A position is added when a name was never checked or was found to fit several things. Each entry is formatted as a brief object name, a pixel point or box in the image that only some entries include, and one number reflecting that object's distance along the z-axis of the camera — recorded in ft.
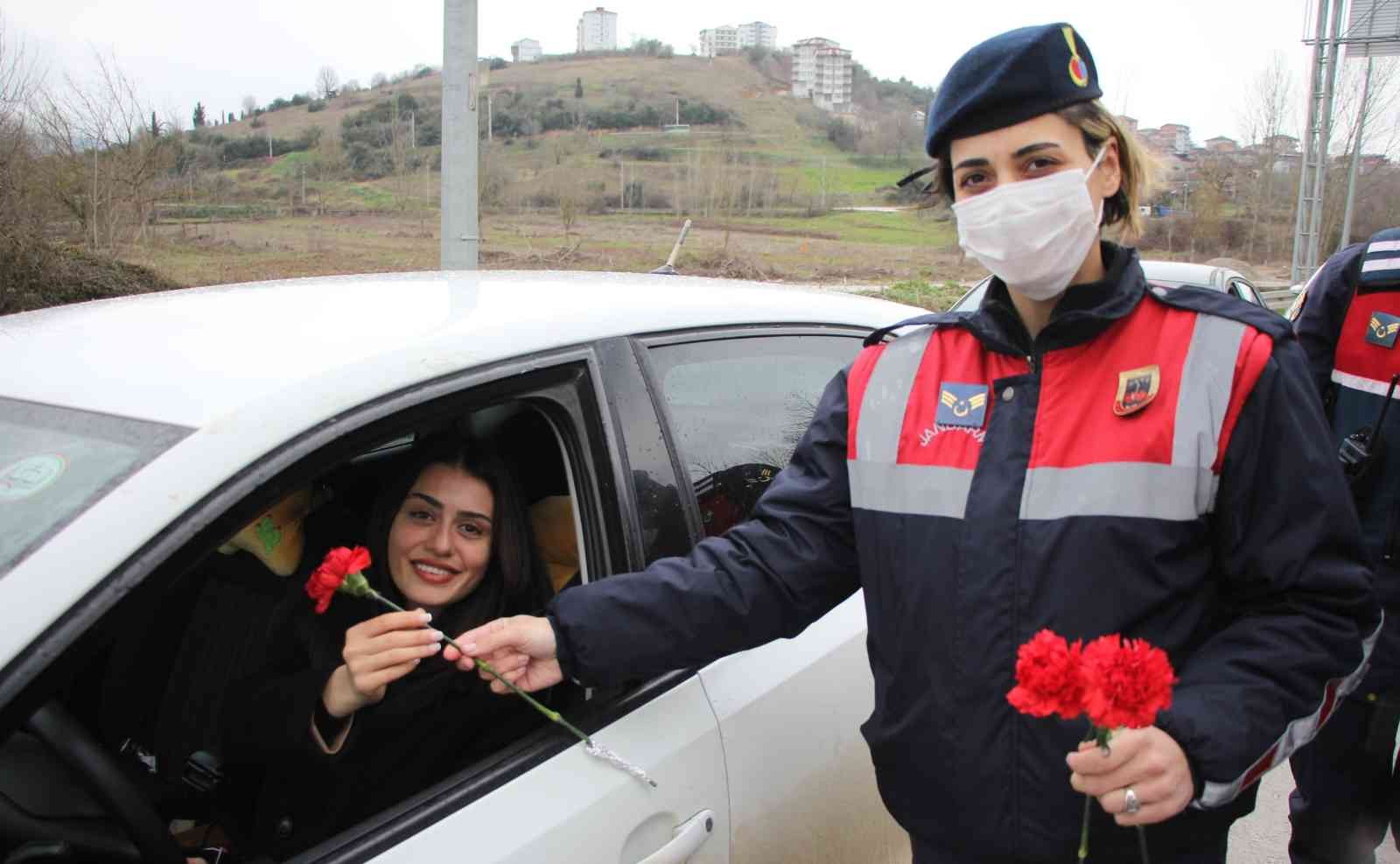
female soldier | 4.50
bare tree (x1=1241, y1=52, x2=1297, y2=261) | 104.78
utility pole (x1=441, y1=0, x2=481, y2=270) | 20.89
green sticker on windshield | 4.63
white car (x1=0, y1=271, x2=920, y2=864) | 4.36
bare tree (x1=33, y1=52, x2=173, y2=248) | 44.14
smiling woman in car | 5.80
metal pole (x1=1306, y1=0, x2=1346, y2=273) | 70.69
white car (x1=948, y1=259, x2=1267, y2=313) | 27.48
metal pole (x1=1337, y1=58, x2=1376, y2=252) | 78.95
